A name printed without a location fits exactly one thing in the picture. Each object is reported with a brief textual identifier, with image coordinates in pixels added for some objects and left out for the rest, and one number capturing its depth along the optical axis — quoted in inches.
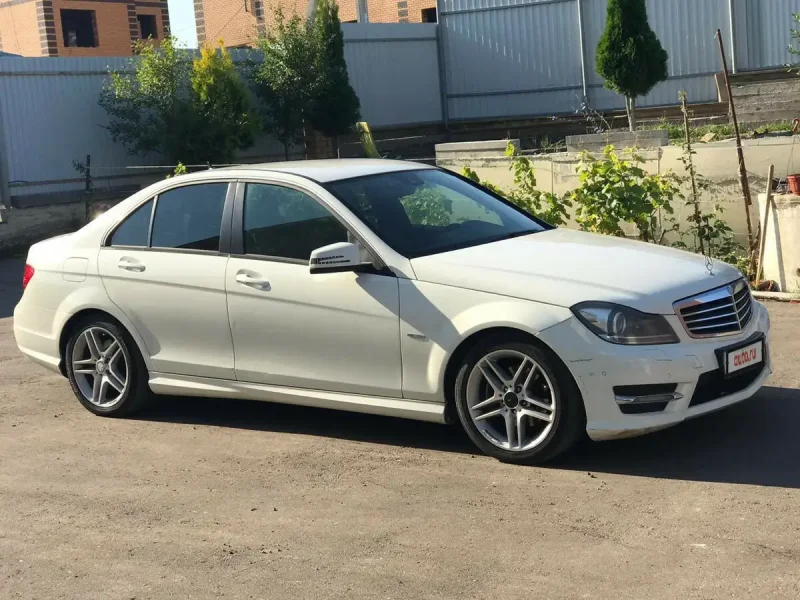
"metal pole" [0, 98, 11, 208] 759.7
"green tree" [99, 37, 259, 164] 815.1
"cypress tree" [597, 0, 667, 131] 881.5
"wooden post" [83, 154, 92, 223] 757.1
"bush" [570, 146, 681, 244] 426.9
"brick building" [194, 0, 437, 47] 1348.4
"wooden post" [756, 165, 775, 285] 399.9
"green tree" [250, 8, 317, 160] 930.1
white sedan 229.9
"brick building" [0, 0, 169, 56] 1690.5
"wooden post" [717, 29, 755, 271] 426.6
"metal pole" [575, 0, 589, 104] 1021.2
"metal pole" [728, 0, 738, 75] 921.5
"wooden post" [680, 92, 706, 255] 437.4
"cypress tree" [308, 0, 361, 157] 946.7
